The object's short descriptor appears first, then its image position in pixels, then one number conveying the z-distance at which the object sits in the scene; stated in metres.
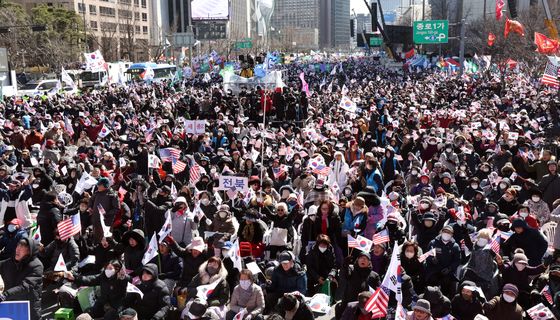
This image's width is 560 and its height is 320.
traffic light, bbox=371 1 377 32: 62.16
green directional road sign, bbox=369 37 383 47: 81.75
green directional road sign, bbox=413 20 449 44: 43.28
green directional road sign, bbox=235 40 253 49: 73.19
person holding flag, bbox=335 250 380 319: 7.07
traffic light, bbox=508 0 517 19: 22.29
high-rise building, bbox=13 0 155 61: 68.56
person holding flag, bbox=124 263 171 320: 7.10
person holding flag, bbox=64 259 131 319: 7.35
